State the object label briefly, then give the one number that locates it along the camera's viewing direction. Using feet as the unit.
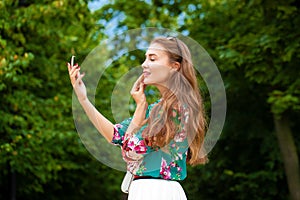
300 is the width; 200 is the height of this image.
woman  10.10
